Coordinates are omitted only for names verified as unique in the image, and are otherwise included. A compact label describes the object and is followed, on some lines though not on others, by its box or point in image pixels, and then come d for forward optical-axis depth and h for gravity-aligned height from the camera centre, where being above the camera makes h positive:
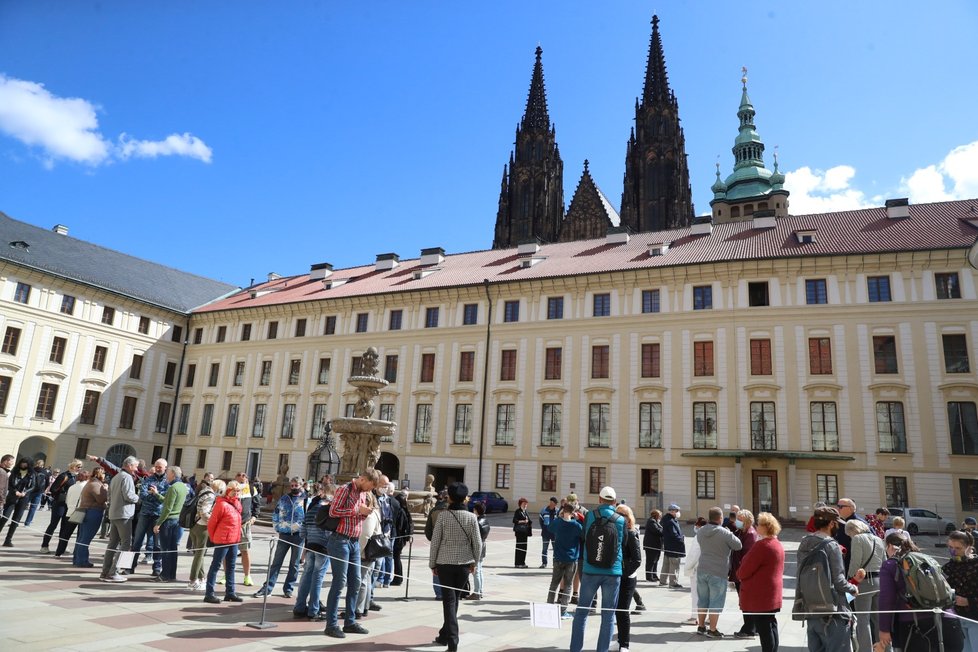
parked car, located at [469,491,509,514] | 31.15 -0.96
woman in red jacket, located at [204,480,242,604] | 9.14 -0.91
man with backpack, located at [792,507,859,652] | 6.21 -0.87
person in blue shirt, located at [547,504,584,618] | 9.71 -0.86
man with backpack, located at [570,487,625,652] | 6.79 -0.84
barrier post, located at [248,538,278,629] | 7.61 -1.76
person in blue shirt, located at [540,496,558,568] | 14.45 -0.75
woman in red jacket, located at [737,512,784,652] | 6.87 -0.90
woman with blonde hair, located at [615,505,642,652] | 7.51 -1.09
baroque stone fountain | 18.69 +1.22
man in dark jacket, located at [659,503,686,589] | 12.82 -1.04
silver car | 25.09 -0.63
